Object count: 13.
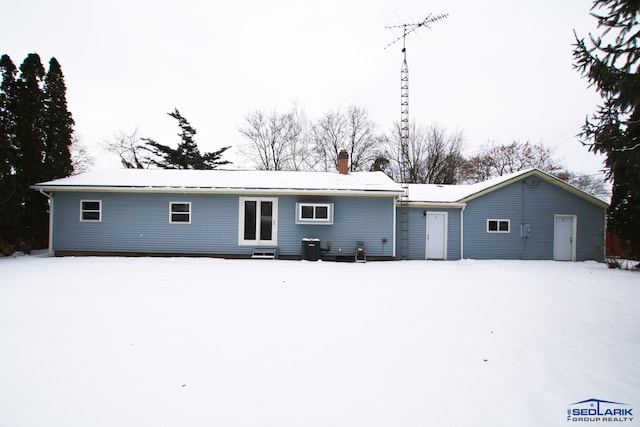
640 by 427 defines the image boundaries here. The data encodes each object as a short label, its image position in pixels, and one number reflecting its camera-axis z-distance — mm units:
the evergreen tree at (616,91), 4035
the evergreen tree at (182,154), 25938
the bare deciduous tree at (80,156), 23497
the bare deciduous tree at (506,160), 25828
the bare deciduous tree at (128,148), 27078
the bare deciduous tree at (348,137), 26078
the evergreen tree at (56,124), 12734
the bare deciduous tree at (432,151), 26672
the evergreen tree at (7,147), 10609
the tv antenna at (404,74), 12062
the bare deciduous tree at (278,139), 26203
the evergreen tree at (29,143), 11656
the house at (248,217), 11117
